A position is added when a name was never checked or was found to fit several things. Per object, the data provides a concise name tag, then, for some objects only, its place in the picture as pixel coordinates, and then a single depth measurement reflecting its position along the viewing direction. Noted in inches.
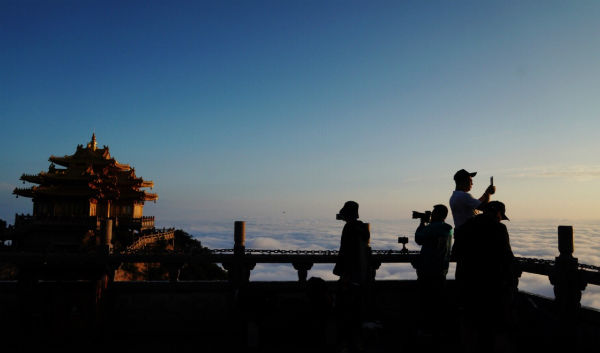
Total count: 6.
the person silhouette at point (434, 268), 218.7
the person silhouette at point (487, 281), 180.4
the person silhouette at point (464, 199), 222.8
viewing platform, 194.7
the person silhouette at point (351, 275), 194.9
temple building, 1393.9
